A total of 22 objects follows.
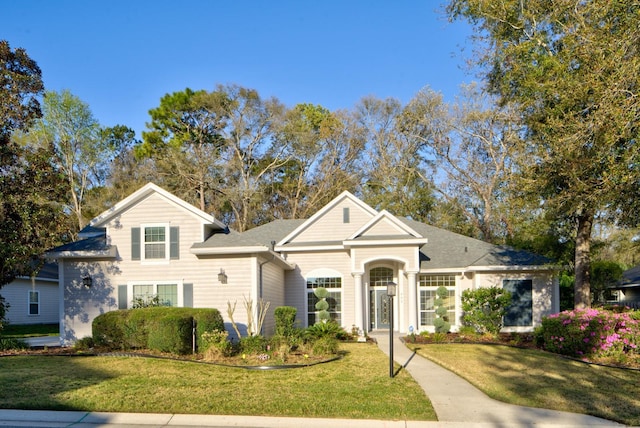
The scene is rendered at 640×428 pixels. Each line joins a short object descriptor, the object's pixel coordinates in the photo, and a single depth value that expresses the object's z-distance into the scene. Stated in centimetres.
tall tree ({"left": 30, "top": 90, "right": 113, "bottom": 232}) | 3756
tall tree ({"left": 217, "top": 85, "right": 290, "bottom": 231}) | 3950
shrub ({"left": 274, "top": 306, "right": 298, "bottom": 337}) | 1720
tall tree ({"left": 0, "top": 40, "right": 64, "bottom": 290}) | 1656
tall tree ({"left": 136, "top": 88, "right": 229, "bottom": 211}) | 3812
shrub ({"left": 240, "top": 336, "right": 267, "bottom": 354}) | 1455
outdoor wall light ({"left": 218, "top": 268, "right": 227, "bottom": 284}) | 1830
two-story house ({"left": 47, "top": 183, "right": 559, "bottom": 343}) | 1872
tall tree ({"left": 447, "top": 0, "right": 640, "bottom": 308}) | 1230
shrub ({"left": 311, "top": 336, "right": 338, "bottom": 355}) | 1463
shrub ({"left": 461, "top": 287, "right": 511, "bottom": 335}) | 1956
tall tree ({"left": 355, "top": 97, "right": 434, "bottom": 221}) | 3691
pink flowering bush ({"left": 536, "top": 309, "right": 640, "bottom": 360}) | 1445
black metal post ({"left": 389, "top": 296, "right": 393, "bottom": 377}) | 1118
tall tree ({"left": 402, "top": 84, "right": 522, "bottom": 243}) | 3462
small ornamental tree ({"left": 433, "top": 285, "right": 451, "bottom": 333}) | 2017
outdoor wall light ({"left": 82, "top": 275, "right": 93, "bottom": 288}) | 1880
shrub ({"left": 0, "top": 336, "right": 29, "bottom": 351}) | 1627
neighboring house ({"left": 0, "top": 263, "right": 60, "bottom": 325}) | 2988
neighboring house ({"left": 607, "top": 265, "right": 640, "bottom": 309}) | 2827
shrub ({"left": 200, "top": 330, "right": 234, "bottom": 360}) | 1431
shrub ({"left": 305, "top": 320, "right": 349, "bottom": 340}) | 1684
